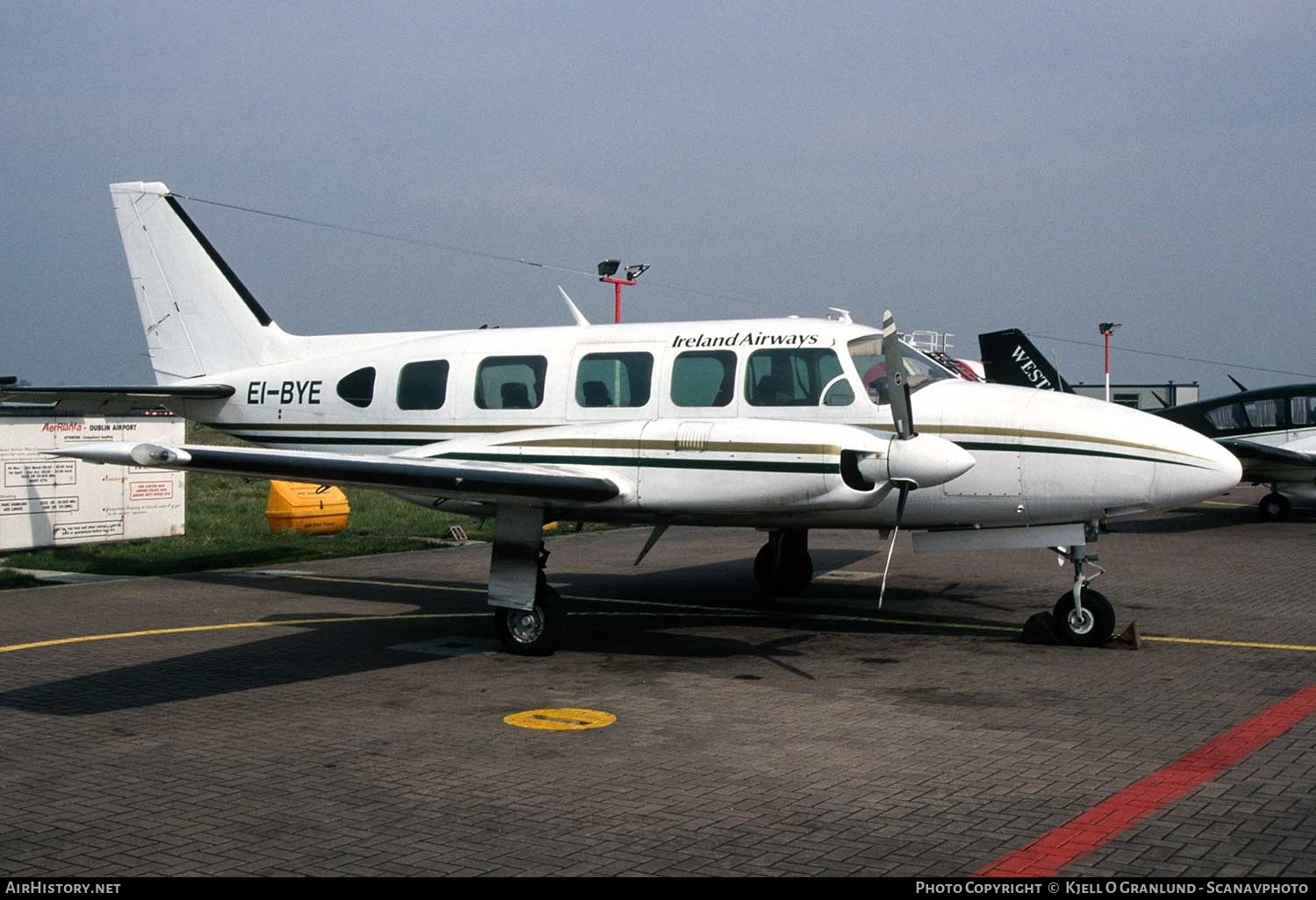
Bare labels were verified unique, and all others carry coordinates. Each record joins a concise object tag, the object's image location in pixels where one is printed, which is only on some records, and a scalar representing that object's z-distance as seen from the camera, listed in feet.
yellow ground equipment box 73.36
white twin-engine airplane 33.45
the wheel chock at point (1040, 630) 37.73
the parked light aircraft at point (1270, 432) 82.43
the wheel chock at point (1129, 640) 36.76
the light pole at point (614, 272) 86.89
